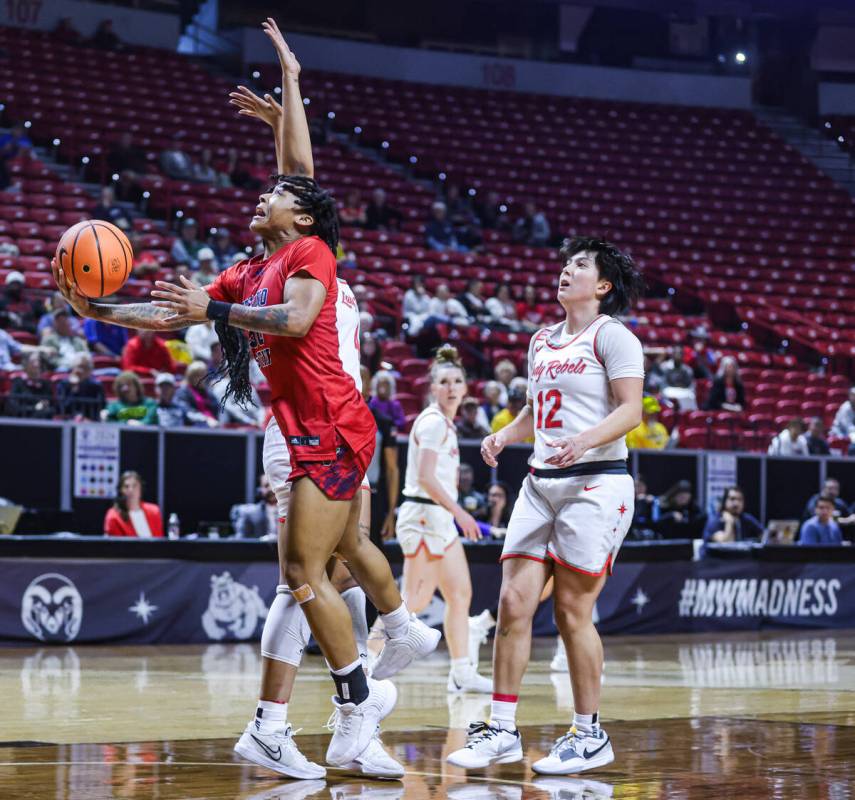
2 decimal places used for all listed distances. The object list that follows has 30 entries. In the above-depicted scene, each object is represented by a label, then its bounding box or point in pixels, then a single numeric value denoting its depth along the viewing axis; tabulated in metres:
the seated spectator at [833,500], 16.69
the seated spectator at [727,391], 19.48
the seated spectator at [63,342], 14.35
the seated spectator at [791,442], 18.03
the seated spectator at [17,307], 15.47
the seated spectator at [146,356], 14.73
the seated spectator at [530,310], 21.33
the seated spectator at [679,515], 15.42
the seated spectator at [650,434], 16.53
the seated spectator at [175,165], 22.09
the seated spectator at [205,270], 16.58
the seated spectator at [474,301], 20.20
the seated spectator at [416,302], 19.34
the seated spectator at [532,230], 25.77
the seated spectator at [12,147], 19.91
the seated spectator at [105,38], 26.56
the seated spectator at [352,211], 23.19
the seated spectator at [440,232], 23.73
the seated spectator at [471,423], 15.07
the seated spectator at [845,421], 20.16
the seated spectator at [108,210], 18.95
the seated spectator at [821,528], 15.70
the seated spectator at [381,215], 23.62
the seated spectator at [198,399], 13.53
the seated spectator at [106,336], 15.54
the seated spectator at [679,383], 19.11
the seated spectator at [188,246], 18.16
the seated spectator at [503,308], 19.95
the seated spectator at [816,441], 18.38
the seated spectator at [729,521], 15.41
